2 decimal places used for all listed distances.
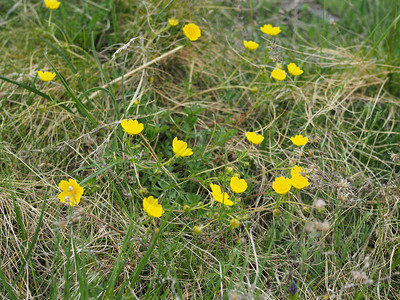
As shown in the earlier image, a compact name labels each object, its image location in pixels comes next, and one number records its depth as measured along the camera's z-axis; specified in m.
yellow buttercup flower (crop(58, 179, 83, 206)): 1.17
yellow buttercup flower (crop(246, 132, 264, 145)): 1.22
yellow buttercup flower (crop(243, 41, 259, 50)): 1.32
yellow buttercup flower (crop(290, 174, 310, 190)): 1.18
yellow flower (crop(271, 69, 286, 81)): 1.27
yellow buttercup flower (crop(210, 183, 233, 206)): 1.17
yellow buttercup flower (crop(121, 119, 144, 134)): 1.19
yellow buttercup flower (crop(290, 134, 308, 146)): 1.23
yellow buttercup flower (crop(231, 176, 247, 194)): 1.19
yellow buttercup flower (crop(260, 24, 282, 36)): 1.32
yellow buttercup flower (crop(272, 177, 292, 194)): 1.18
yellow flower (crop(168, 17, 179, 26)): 1.33
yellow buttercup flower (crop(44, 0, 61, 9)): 1.33
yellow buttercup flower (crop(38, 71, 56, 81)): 1.25
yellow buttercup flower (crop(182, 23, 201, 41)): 1.30
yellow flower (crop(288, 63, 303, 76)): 1.29
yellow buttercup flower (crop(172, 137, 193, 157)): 1.18
